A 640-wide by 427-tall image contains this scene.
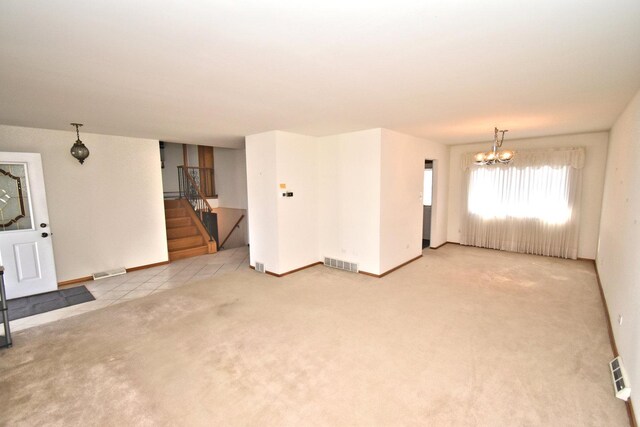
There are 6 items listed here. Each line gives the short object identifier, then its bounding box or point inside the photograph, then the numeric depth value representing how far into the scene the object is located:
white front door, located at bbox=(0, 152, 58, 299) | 3.96
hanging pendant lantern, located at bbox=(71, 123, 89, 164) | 4.26
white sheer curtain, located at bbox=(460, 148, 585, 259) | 5.39
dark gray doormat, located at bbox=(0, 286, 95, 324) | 3.62
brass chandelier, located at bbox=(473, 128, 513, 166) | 4.39
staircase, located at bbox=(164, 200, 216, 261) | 6.29
